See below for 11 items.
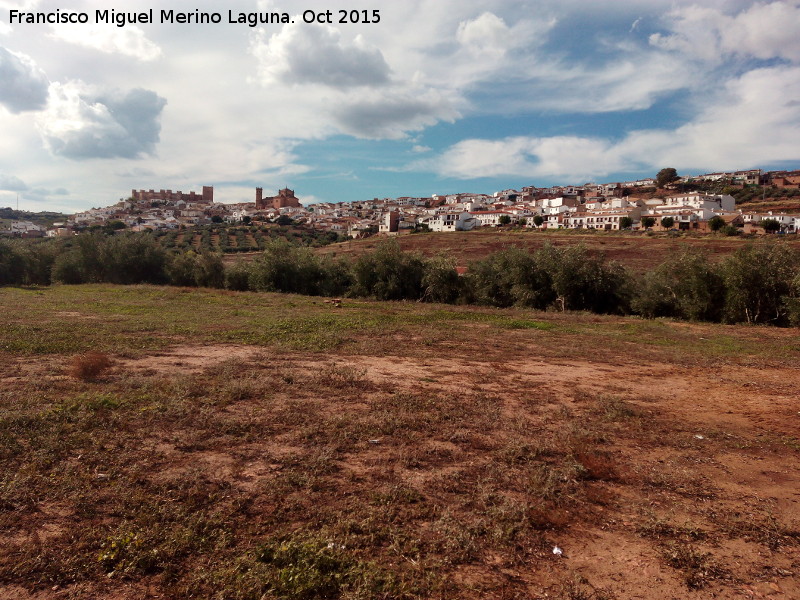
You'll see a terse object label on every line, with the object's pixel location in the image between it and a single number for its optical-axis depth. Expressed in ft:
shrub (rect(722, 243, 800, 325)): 67.46
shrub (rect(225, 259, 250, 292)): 116.57
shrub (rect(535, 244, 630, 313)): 82.48
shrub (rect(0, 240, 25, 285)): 124.26
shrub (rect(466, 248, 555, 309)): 86.17
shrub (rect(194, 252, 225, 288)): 120.98
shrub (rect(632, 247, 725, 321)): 72.23
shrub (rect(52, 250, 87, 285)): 125.18
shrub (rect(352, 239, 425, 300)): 99.45
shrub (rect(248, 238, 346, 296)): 109.19
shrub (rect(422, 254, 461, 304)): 95.30
